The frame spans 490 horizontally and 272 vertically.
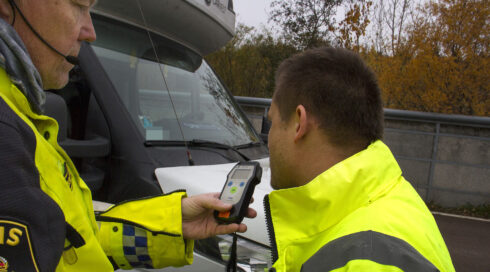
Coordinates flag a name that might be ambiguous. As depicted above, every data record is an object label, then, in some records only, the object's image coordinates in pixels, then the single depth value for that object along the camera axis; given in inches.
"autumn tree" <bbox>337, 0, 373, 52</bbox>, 418.0
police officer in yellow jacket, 31.0
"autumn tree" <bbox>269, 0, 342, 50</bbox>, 497.7
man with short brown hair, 39.7
